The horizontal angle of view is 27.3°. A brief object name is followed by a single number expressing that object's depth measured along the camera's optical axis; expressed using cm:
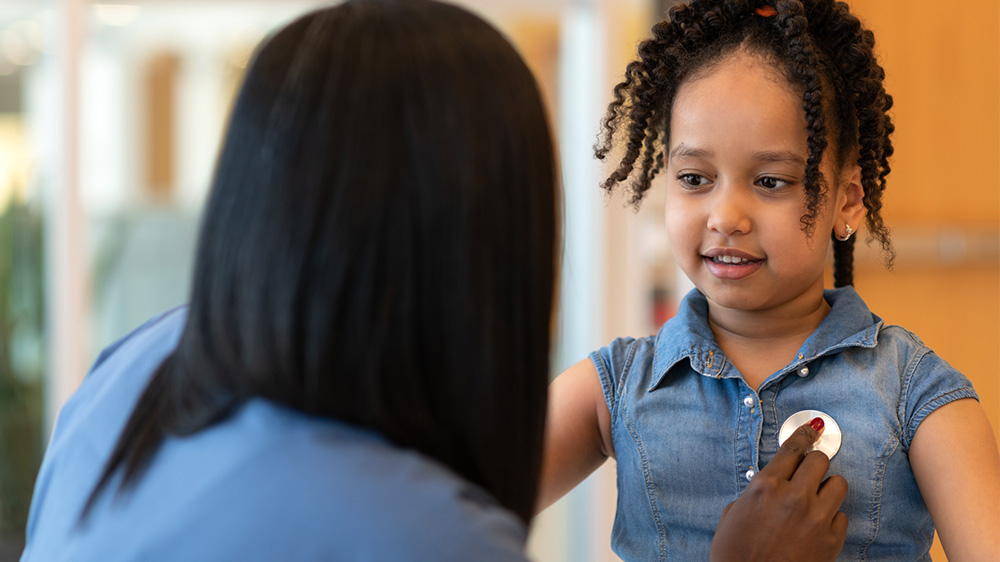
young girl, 129
